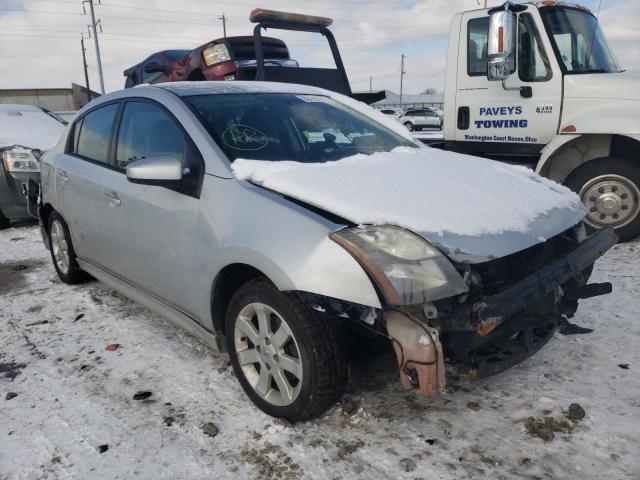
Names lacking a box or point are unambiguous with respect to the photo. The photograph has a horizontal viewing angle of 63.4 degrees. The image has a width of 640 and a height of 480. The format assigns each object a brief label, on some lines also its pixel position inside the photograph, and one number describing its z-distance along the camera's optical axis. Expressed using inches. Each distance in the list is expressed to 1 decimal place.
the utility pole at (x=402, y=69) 3102.9
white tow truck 190.4
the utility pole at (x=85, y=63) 1934.1
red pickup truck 277.3
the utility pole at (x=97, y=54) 1340.4
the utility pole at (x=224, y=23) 2262.6
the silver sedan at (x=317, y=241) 79.5
